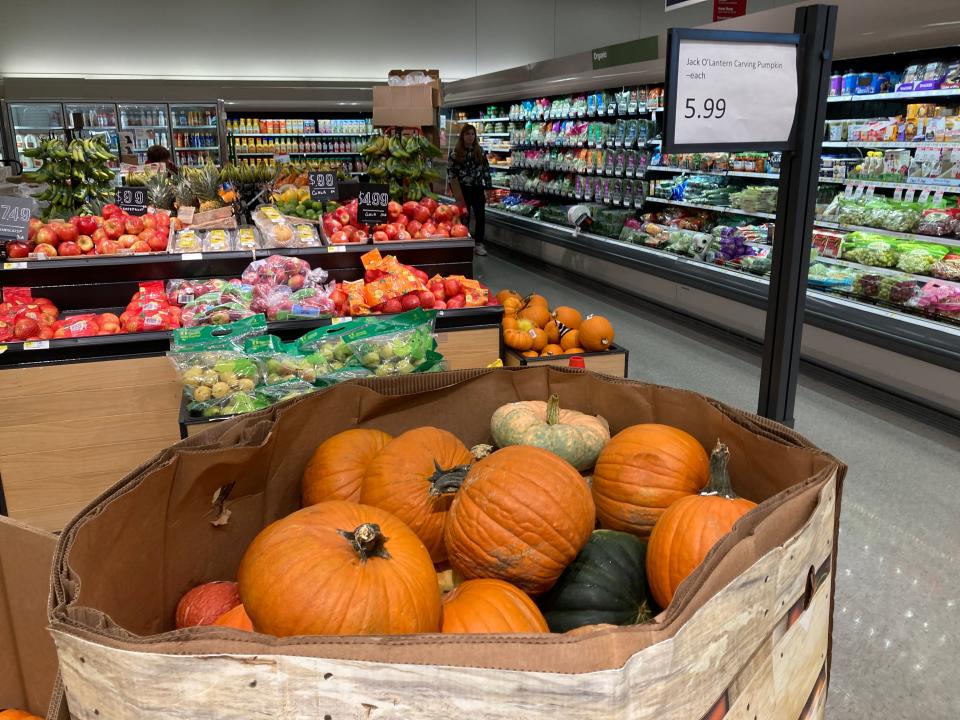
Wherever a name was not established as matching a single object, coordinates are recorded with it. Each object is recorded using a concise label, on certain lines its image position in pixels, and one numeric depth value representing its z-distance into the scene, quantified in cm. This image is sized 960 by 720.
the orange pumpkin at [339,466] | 133
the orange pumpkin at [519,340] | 394
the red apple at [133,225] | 406
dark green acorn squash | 113
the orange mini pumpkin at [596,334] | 389
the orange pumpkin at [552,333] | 410
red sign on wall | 665
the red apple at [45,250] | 367
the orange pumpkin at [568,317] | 415
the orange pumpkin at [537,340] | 397
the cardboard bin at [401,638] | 68
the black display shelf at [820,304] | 402
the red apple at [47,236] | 374
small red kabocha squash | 111
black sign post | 132
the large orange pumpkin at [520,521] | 111
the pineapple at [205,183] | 512
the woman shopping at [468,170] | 962
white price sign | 131
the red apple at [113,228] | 394
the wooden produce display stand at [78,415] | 307
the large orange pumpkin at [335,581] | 94
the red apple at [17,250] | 364
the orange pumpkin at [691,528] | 107
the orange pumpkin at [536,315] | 409
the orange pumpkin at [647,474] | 125
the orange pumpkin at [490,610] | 100
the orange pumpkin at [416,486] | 125
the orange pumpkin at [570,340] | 401
